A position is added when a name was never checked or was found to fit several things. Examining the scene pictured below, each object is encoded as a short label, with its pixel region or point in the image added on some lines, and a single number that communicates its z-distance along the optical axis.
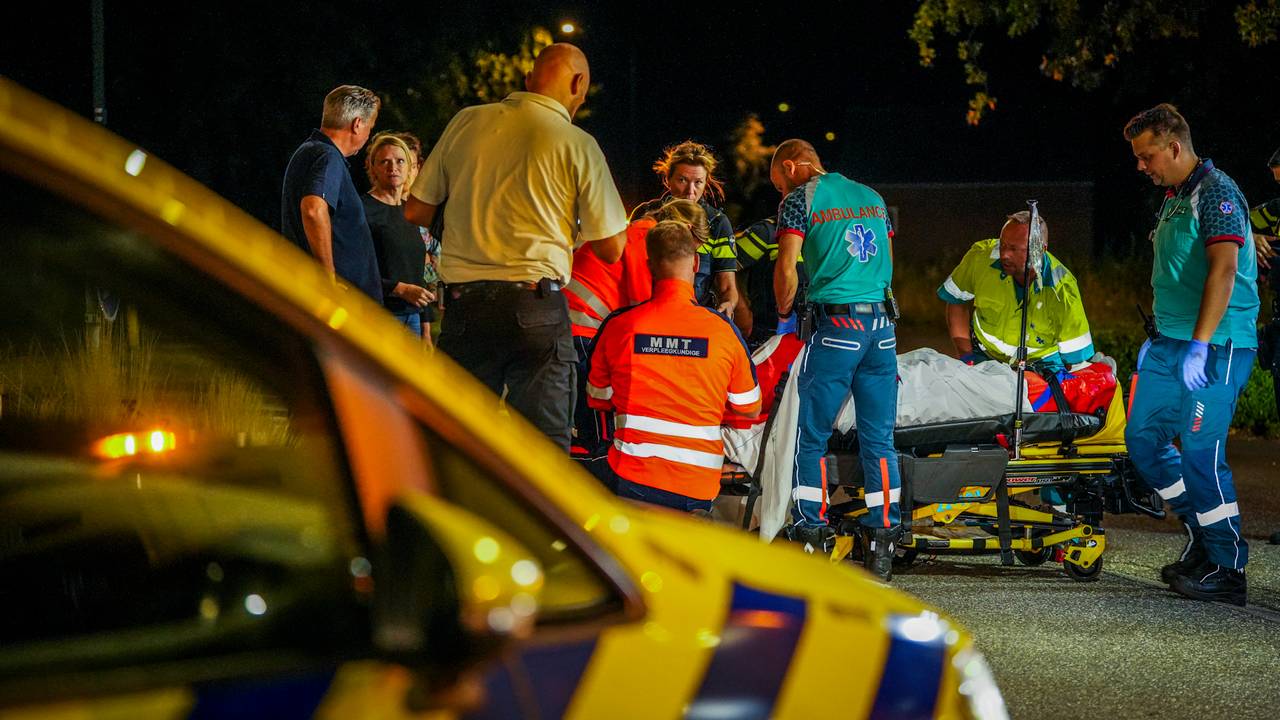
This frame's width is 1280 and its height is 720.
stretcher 12.45
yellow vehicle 3.04
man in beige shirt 9.95
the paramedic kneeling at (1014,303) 13.76
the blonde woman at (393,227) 14.37
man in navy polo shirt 11.95
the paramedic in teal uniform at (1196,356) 12.07
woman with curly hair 14.51
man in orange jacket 10.74
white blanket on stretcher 12.20
